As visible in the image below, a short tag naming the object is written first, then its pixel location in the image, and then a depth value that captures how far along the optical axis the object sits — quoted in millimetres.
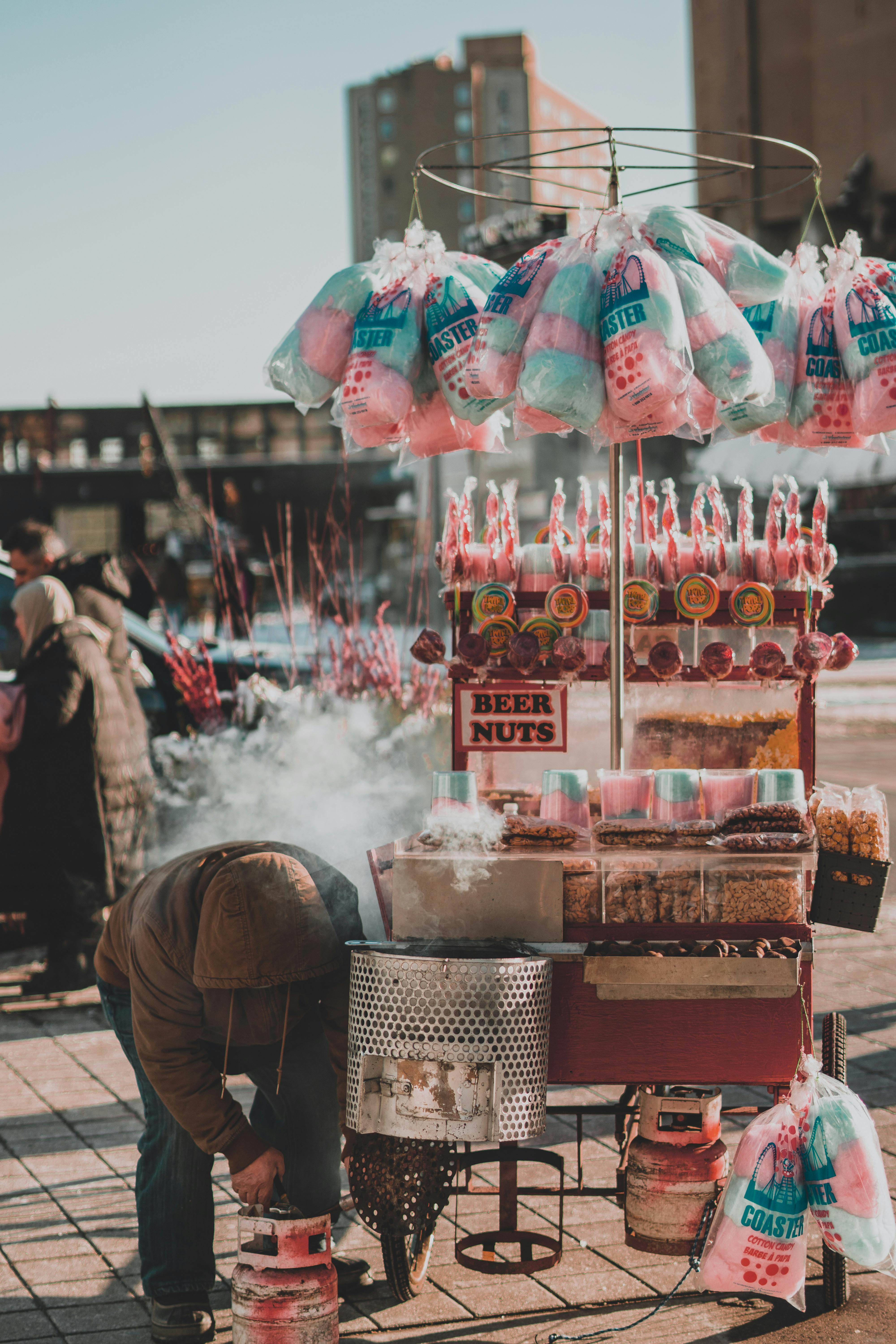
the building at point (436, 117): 93375
